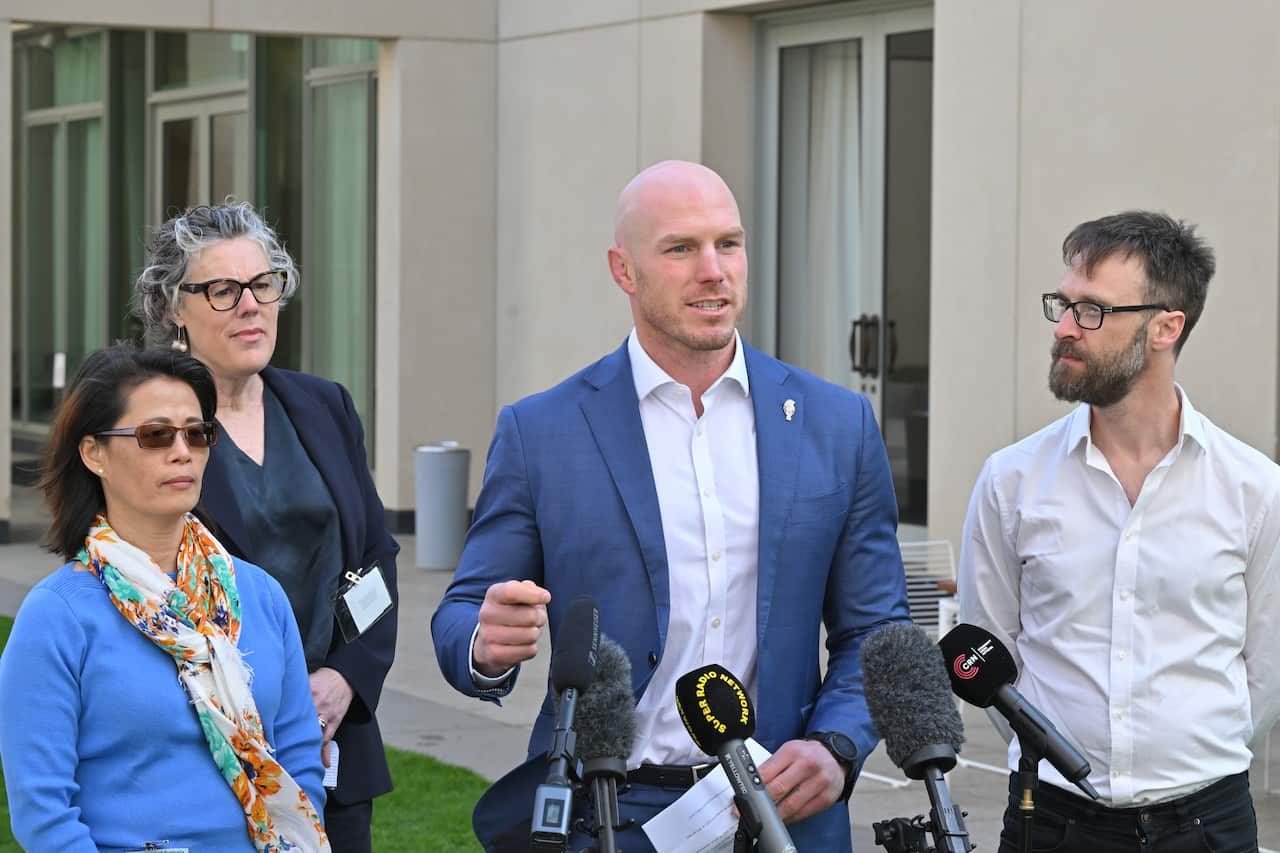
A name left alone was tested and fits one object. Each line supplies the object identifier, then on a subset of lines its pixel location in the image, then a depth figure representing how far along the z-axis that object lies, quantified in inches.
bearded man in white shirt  148.4
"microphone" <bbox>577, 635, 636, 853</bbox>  111.1
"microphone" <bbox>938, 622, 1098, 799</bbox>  120.7
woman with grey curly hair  166.9
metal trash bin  584.1
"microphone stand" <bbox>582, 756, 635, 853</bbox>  108.7
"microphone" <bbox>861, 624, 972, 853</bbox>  116.9
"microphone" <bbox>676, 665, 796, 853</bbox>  107.6
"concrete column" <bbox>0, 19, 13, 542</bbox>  584.7
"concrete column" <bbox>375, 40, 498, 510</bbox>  636.7
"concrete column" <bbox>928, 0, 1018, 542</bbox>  451.5
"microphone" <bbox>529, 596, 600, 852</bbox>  101.9
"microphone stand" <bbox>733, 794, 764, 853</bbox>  106.4
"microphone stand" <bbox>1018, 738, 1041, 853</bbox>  129.6
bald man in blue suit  139.2
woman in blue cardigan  131.1
